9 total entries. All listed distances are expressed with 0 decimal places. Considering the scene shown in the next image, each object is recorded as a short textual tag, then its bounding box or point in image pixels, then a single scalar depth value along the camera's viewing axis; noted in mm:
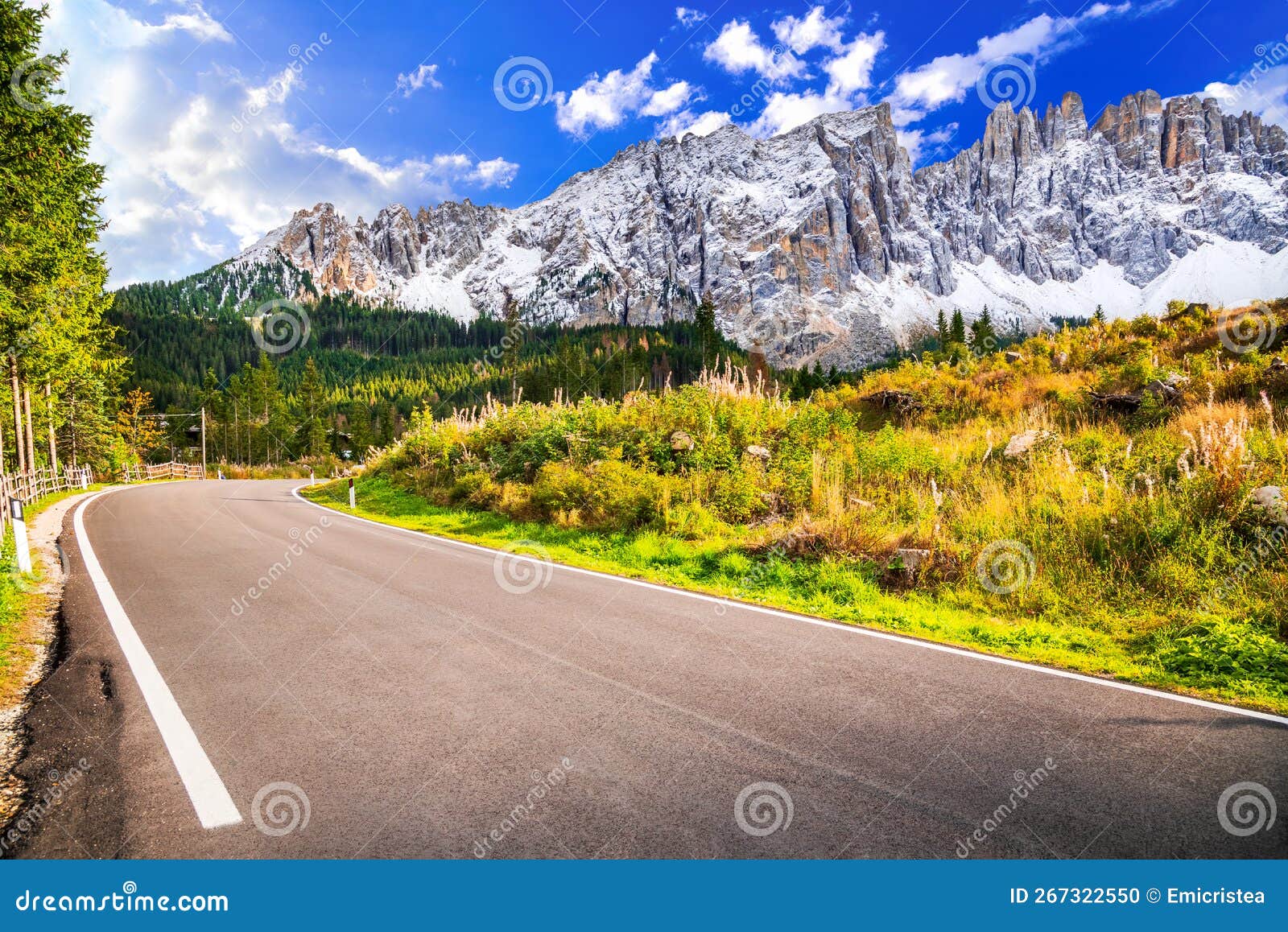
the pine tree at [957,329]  70025
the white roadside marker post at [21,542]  8835
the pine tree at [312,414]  81438
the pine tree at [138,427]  60406
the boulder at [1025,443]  10156
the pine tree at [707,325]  74500
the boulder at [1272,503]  6277
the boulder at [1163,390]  10800
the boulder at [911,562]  7523
